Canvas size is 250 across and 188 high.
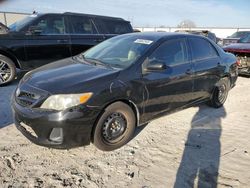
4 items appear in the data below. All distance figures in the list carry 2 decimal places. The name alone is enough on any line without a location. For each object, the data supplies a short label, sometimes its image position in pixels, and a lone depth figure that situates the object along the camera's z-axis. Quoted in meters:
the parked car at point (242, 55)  6.10
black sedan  2.28
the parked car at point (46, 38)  4.72
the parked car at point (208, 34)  11.76
